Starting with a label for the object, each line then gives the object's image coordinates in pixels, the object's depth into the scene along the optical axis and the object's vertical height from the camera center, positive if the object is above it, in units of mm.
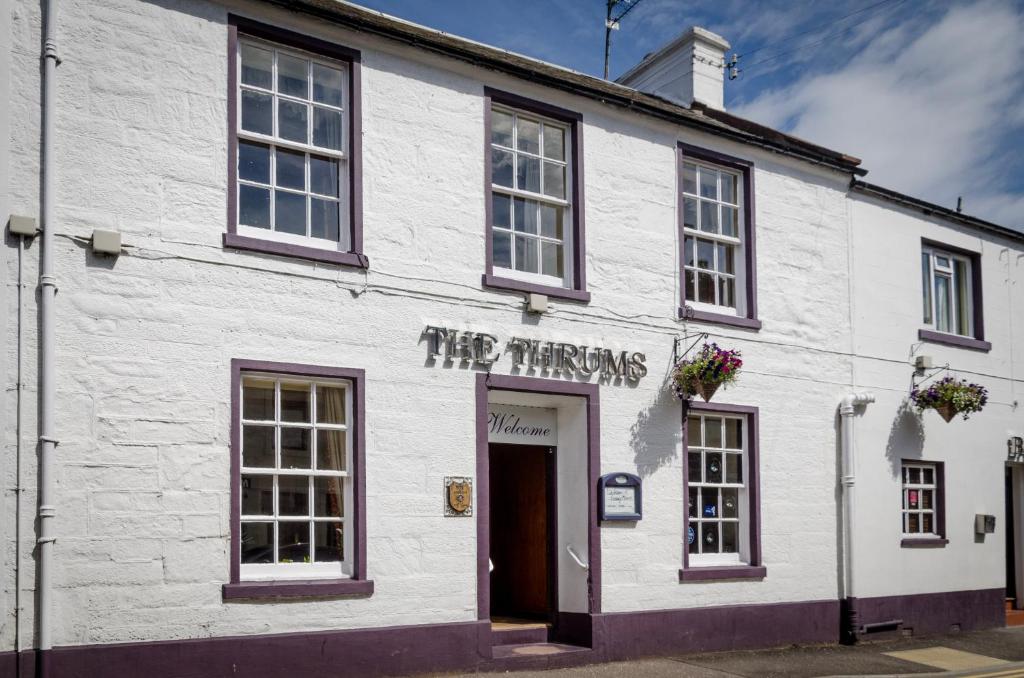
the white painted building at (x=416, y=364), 8641 +645
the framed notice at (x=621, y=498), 11617 -776
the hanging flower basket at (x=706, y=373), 12016 +613
